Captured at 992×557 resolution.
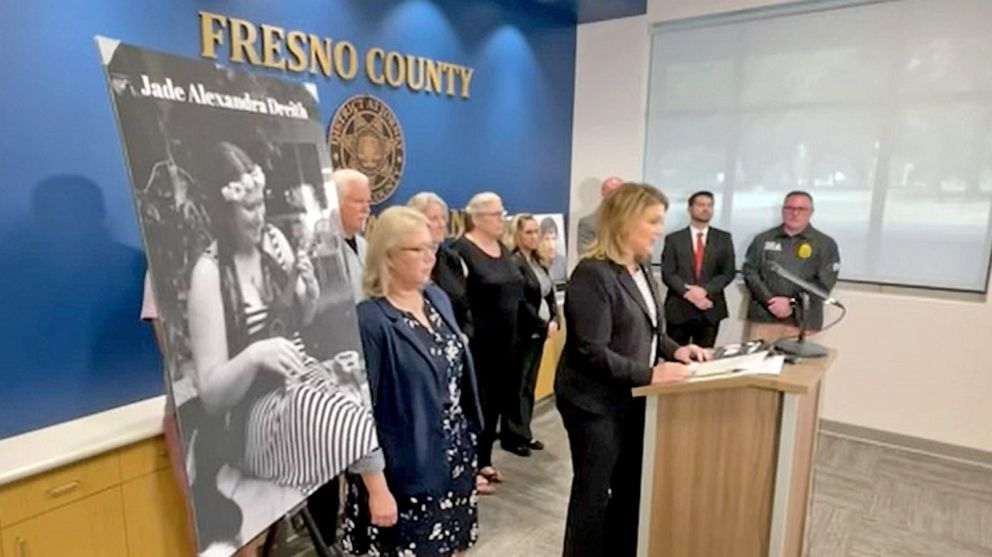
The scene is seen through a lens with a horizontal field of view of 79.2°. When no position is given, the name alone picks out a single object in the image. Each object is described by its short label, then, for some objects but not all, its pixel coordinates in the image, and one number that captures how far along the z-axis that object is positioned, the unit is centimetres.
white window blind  374
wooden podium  180
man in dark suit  416
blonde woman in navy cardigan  165
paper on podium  184
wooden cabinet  179
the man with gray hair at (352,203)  243
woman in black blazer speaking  199
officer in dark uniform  391
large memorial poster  110
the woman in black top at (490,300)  325
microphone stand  198
